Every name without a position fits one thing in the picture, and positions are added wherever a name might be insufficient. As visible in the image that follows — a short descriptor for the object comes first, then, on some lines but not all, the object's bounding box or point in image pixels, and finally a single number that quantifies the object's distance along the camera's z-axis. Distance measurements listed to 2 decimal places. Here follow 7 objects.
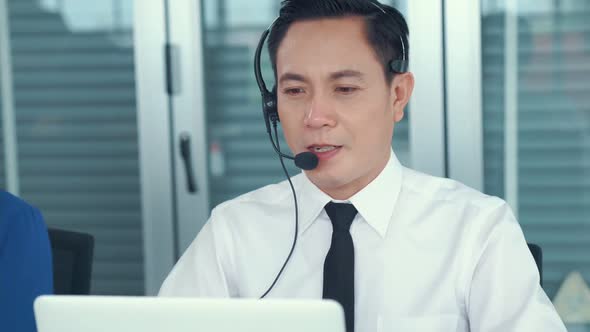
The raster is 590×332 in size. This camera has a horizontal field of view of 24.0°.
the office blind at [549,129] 2.13
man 1.48
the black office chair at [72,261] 1.66
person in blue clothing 1.55
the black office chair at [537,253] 1.56
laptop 1.12
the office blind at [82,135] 2.29
